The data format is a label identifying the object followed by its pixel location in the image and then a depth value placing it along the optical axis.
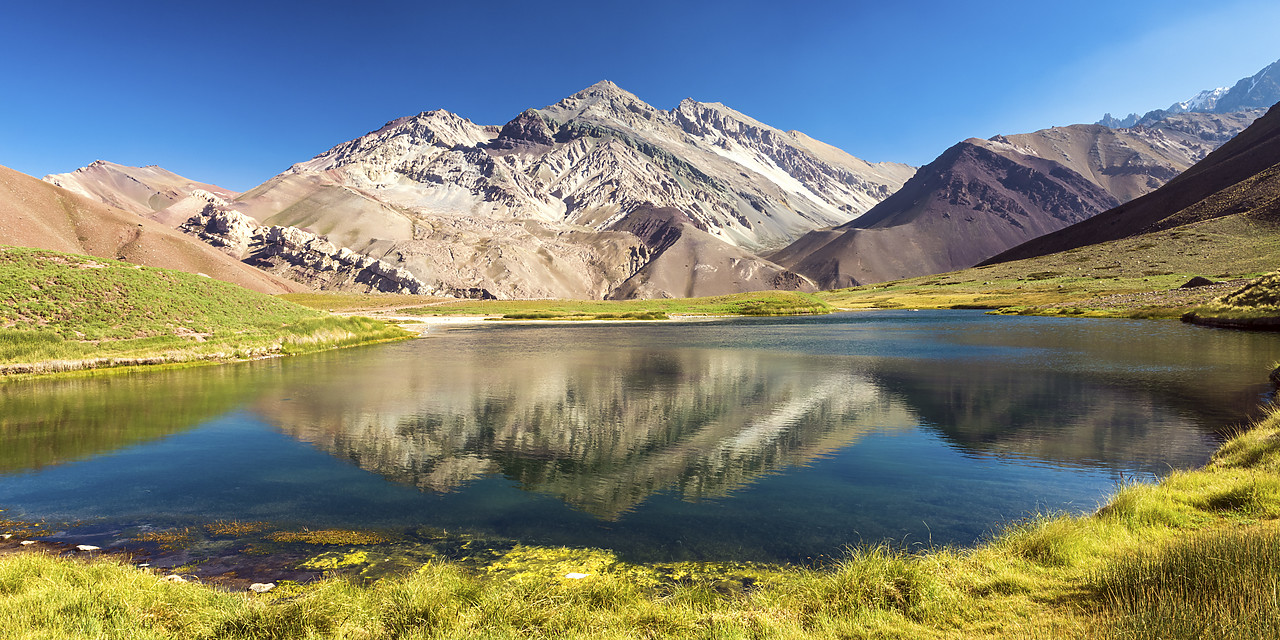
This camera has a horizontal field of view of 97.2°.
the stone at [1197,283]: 87.64
